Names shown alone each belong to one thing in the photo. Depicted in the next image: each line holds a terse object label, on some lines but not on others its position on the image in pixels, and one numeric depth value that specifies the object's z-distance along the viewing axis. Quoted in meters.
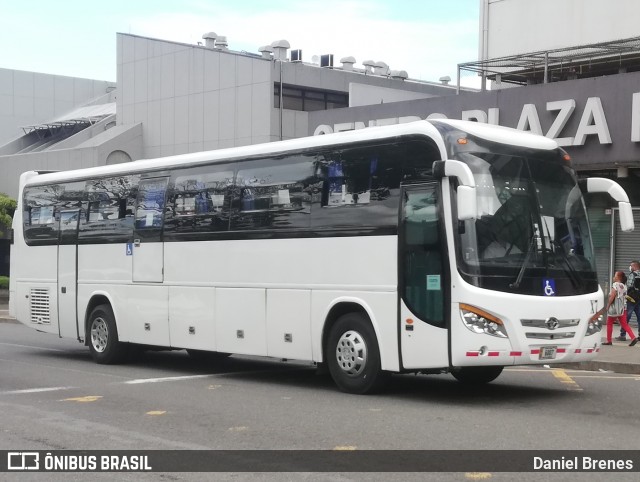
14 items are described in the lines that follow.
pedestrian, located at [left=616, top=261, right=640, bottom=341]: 20.41
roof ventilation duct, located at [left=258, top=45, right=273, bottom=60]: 44.08
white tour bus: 11.48
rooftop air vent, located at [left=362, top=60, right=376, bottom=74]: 50.96
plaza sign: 21.38
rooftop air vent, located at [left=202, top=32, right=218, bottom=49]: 45.97
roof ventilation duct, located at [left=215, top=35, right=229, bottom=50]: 45.45
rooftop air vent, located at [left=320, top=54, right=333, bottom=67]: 48.25
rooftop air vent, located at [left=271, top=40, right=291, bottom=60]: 44.72
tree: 43.78
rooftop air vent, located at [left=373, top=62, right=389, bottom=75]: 51.19
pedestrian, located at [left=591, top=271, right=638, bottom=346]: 19.78
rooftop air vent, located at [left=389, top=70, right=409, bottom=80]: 51.19
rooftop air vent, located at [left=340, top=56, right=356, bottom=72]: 48.16
